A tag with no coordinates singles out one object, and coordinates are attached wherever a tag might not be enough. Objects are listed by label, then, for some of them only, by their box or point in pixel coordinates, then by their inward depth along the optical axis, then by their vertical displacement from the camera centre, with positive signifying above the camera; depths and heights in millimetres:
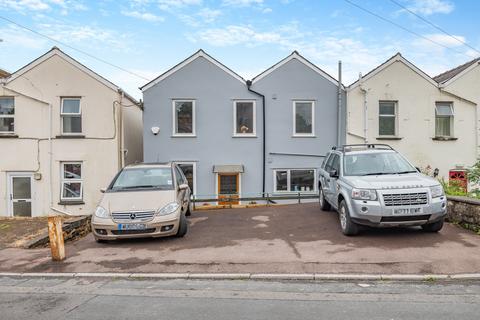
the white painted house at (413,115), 16188 +1849
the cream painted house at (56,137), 15398 +860
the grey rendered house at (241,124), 15906 +1440
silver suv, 7062 -751
